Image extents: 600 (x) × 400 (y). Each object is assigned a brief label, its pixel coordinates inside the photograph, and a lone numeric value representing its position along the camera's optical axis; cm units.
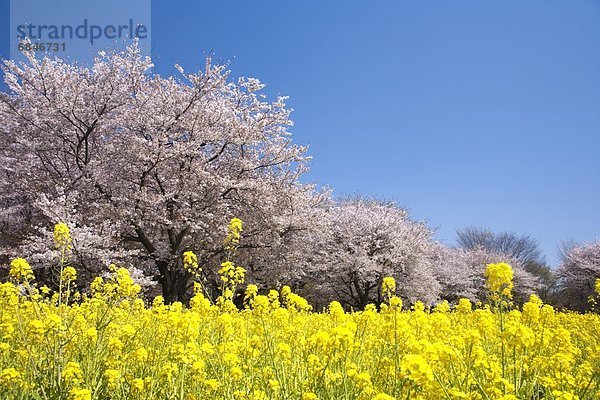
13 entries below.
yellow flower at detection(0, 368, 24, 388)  307
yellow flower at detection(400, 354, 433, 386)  217
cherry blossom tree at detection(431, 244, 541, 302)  3369
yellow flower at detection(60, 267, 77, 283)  409
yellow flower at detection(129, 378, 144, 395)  303
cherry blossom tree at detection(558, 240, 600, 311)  3741
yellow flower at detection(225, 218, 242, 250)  493
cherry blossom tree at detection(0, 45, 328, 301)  1573
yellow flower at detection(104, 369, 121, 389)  331
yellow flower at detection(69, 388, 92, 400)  272
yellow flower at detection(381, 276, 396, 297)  394
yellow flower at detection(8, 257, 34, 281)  378
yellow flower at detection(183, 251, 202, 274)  530
